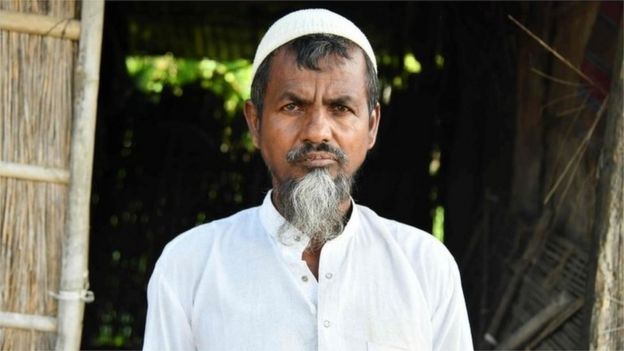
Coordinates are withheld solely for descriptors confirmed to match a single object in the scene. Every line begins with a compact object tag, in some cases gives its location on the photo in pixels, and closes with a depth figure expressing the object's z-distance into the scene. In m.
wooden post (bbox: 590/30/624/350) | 2.86
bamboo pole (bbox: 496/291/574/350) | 4.00
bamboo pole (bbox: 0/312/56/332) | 2.80
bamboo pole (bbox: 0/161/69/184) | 2.80
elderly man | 1.99
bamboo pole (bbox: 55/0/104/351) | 2.78
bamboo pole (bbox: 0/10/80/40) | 2.80
